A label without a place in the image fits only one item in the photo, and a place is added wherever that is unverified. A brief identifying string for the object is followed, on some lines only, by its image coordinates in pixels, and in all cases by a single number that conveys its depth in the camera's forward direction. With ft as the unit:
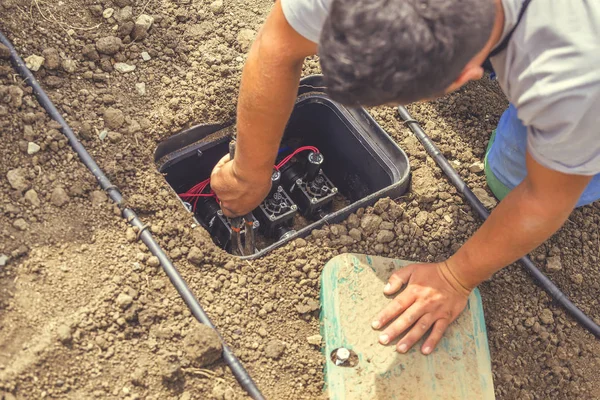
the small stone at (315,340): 4.93
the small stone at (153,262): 4.90
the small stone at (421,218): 5.62
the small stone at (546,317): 5.34
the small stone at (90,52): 5.75
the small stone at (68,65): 5.62
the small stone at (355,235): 5.44
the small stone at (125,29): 5.98
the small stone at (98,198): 5.07
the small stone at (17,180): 4.88
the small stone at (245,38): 6.27
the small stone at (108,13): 6.00
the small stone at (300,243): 5.31
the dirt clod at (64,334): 4.31
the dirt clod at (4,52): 5.33
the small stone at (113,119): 5.52
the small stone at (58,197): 4.94
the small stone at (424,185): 5.77
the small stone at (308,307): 5.02
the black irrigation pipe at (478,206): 5.44
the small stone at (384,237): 5.44
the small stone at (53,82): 5.52
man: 3.02
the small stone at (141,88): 5.81
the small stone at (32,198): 4.87
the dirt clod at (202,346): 4.45
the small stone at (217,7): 6.46
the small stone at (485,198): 5.86
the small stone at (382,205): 5.55
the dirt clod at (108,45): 5.80
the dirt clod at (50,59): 5.55
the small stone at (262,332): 4.87
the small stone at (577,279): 5.61
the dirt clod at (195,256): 5.04
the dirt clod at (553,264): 5.59
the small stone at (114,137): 5.43
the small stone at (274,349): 4.77
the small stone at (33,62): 5.50
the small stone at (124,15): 6.02
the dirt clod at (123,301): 4.59
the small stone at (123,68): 5.87
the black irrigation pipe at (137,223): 4.62
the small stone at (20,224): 4.72
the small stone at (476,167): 6.05
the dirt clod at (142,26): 5.99
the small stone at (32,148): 5.09
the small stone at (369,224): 5.49
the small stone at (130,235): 4.99
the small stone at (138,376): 4.36
